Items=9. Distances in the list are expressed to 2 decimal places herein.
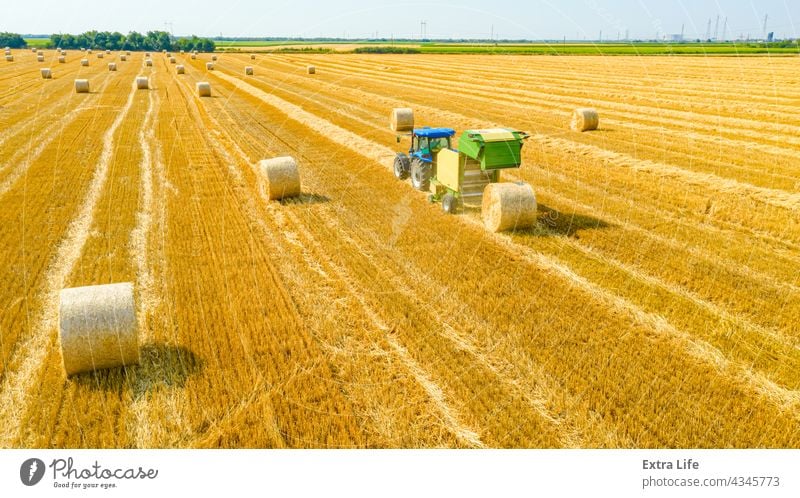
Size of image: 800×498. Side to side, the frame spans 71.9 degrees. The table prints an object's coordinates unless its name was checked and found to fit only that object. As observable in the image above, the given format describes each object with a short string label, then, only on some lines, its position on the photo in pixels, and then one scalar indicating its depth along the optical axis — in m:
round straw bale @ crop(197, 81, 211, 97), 34.69
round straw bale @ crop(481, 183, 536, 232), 11.92
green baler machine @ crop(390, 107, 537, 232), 12.05
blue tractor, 15.18
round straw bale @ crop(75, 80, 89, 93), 35.62
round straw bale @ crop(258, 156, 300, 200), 14.40
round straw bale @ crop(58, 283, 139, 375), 6.83
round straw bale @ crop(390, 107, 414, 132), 23.78
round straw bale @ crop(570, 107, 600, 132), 23.63
